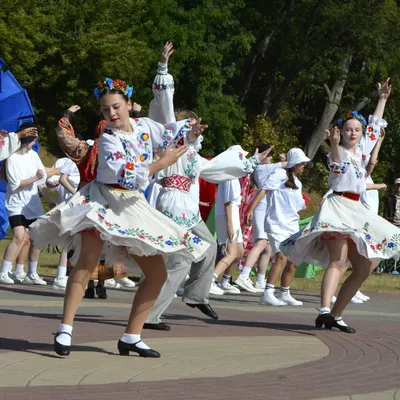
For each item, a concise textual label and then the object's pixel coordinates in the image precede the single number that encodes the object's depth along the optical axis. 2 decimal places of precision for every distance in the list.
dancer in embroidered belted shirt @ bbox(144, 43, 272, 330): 8.93
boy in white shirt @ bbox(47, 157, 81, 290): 12.94
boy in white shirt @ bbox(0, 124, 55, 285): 13.35
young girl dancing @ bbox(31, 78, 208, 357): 6.87
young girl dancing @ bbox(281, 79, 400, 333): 9.07
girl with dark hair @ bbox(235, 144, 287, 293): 14.20
